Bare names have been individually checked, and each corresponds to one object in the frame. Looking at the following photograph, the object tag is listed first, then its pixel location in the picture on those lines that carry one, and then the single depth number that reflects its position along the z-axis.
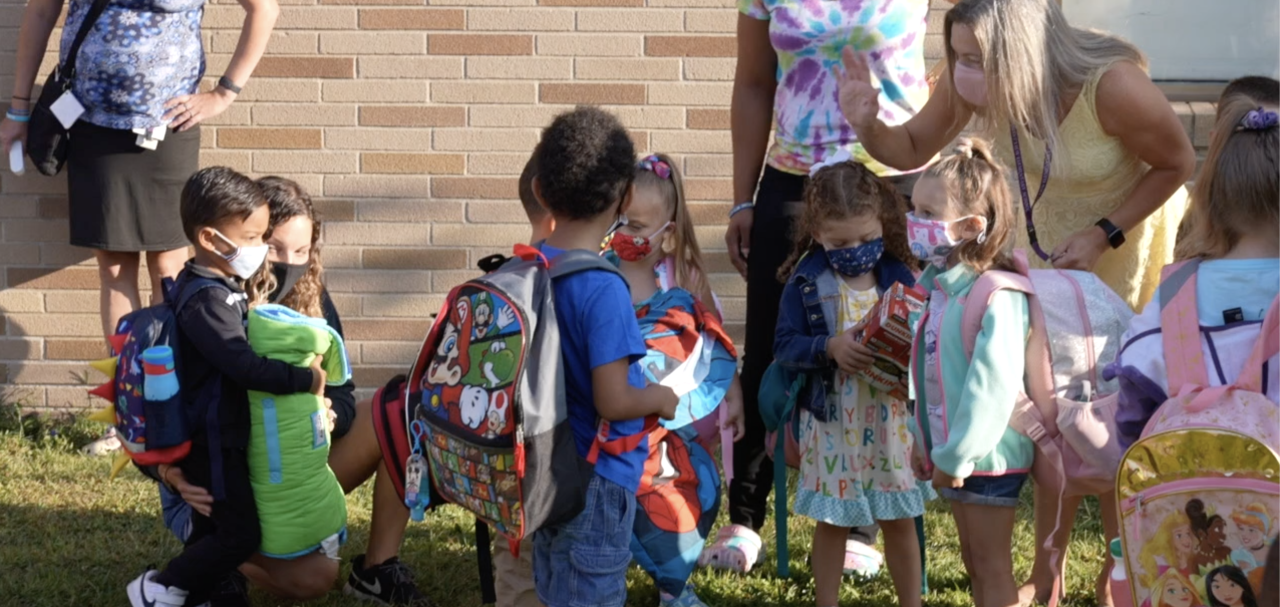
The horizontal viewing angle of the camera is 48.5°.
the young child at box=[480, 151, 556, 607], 3.79
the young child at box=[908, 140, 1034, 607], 3.40
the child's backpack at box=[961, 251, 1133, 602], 3.45
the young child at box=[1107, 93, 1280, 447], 3.00
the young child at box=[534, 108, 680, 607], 3.28
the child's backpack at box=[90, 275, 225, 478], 3.83
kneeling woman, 4.22
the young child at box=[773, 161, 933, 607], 3.96
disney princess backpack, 2.80
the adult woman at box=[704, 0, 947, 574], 4.27
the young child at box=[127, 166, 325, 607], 3.87
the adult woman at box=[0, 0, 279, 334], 5.46
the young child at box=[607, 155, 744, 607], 4.05
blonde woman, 3.65
